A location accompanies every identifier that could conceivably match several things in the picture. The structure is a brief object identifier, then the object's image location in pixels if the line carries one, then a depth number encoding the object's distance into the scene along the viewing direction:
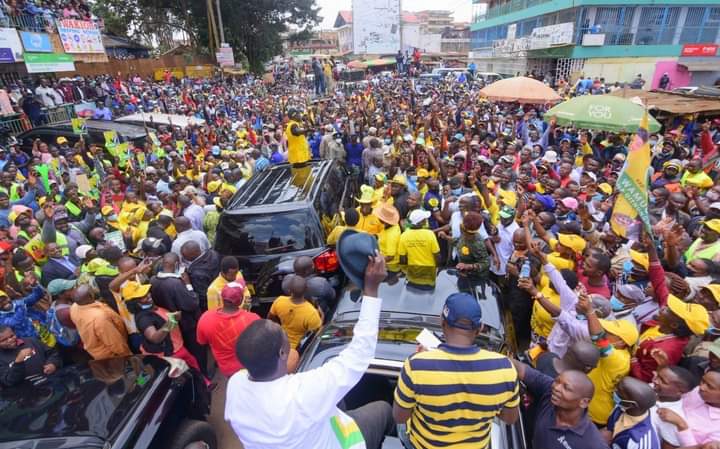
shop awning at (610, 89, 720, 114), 9.38
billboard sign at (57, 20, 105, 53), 16.66
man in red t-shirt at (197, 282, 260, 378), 3.15
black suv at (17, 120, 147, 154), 11.12
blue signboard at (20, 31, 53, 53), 14.33
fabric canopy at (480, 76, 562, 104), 9.38
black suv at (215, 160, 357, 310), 4.56
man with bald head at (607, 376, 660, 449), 2.08
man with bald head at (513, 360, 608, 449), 1.97
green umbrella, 7.27
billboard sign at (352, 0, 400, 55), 45.50
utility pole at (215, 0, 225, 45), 27.85
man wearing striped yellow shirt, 1.77
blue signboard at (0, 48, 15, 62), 13.17
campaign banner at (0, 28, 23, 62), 13.18
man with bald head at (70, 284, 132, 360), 3.31
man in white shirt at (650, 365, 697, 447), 2.18
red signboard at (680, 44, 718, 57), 22.81
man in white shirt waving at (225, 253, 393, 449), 1.59
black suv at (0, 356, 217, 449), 2.38
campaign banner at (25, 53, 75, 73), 14.61
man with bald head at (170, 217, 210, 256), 4.95
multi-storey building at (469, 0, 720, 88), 22.56
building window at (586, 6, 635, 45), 24.39
